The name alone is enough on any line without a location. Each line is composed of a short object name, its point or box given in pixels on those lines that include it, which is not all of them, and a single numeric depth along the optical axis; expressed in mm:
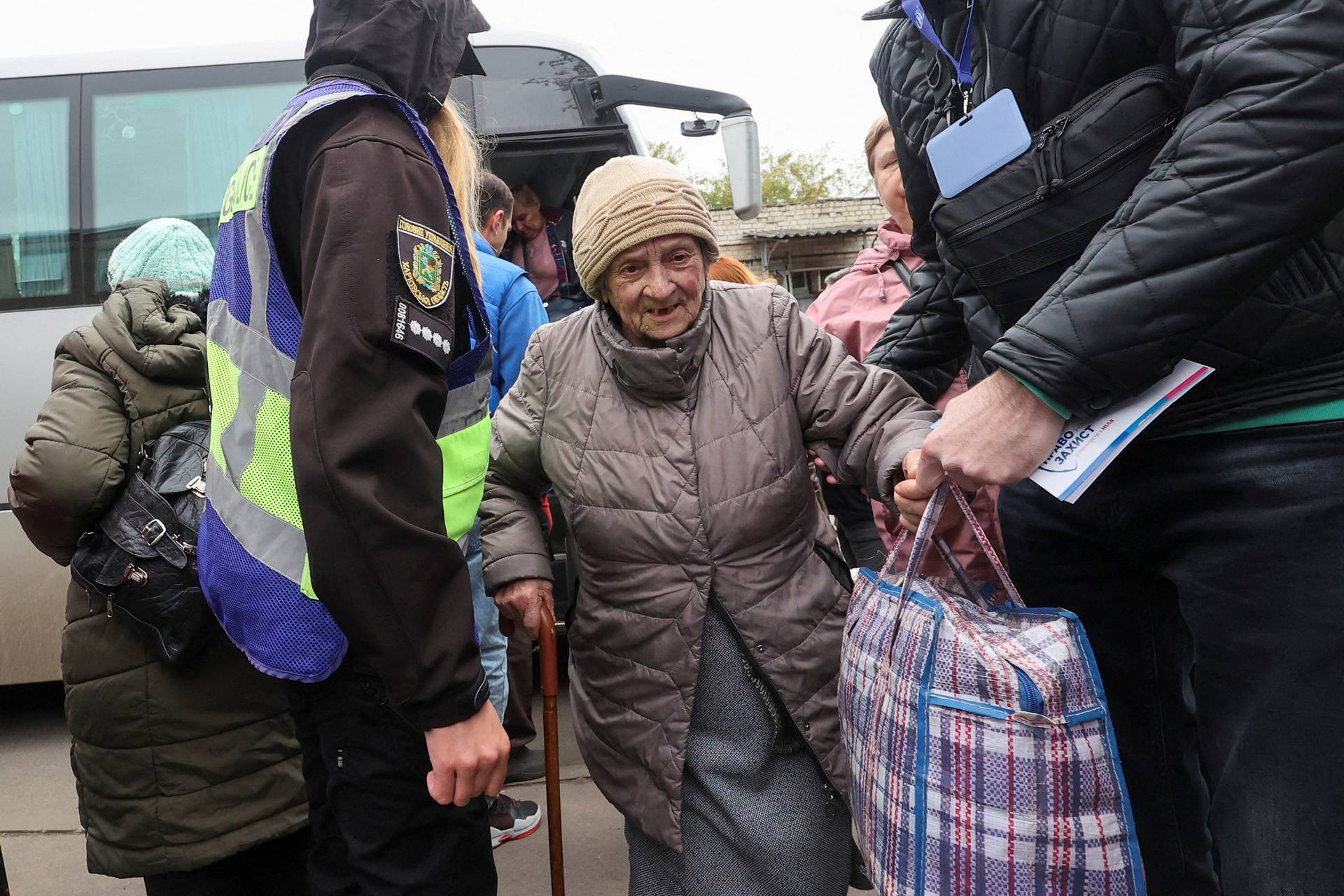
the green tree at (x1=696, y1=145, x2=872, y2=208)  42719
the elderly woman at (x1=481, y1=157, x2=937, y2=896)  1884
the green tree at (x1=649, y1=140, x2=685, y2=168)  32609
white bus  4473
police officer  1340
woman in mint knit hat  2340
